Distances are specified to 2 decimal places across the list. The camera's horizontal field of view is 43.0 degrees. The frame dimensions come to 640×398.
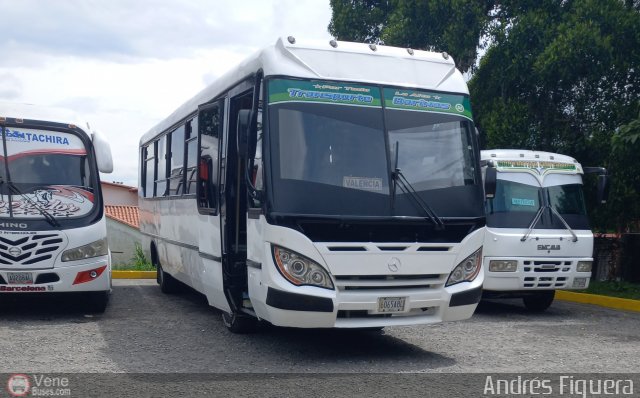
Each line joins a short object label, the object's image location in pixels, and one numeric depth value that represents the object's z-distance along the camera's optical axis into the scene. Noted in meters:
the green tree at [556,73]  17.17
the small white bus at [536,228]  12.20
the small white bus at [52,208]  10.42
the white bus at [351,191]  7.62
